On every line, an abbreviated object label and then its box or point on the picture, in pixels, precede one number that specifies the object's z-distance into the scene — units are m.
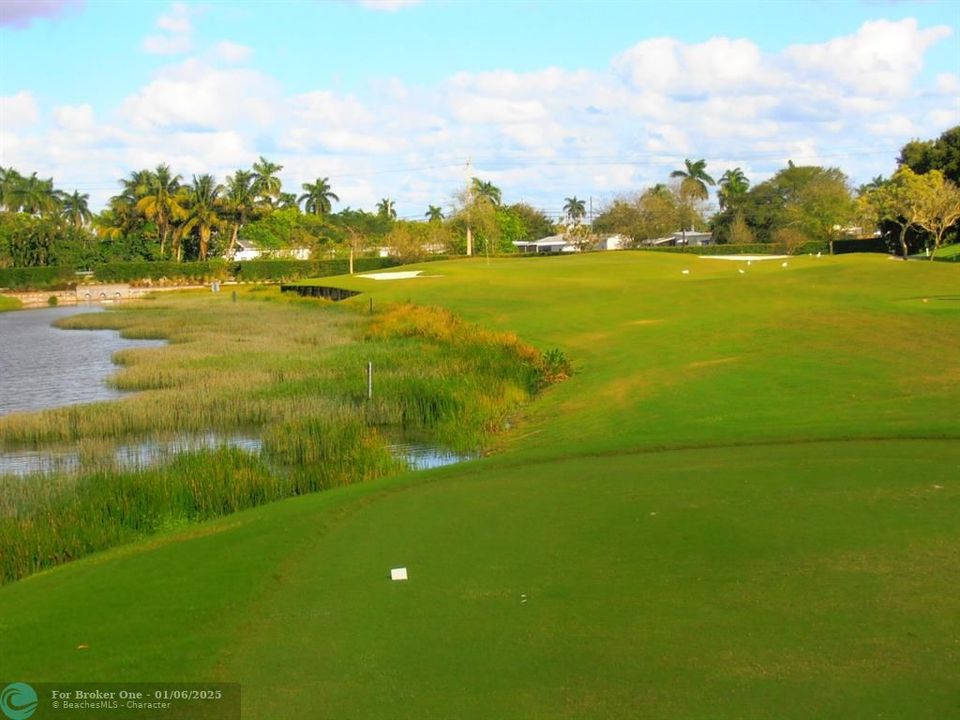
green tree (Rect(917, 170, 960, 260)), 73.06
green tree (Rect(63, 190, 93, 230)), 169.50
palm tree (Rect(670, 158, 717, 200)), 138.75
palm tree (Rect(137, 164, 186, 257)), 109.00
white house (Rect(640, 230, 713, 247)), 136.38
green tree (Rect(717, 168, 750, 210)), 150.38
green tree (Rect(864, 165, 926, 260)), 75.44
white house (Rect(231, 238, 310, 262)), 112.50
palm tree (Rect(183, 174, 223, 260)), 110.44
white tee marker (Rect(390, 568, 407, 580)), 8.36
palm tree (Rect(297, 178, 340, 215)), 157.12
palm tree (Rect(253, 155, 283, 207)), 130.62
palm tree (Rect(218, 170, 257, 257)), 114.56
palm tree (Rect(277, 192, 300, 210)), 153.38
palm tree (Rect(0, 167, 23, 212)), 141.12
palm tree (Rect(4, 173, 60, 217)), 141.38
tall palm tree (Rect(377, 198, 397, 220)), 193.38
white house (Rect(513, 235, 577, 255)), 153.62
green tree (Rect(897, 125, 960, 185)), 83.88
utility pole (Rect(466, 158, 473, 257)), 107.33
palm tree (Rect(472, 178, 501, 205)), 153.14
